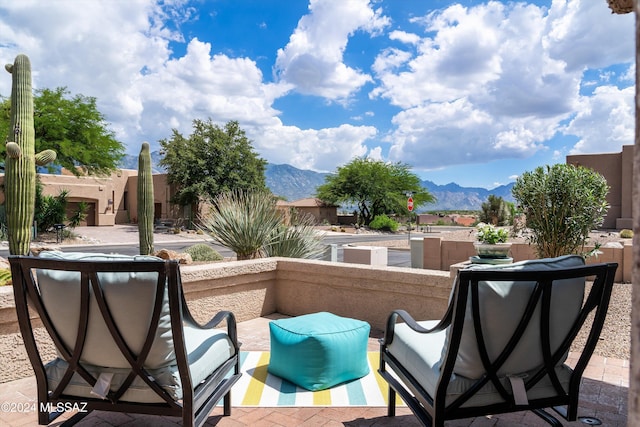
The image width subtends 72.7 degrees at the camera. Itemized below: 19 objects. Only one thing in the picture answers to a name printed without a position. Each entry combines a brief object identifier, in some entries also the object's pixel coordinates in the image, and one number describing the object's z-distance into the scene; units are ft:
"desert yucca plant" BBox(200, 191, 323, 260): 25.16
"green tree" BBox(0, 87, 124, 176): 76.13
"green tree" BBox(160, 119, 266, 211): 105.60
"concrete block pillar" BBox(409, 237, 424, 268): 45.03
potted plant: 19.80
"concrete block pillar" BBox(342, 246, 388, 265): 30.50
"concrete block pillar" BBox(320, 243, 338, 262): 29.07
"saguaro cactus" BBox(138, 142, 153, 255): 32.73
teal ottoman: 11.80
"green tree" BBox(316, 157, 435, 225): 140.26
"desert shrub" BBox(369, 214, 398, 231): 128.77
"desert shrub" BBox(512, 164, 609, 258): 26.48
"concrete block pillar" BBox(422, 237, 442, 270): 44.09
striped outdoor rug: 11.10
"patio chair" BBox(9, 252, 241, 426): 7.18
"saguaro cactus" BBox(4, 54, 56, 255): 22.43
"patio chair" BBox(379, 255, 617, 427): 6.97
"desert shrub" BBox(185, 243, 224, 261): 35.73
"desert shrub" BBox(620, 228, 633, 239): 58.34
